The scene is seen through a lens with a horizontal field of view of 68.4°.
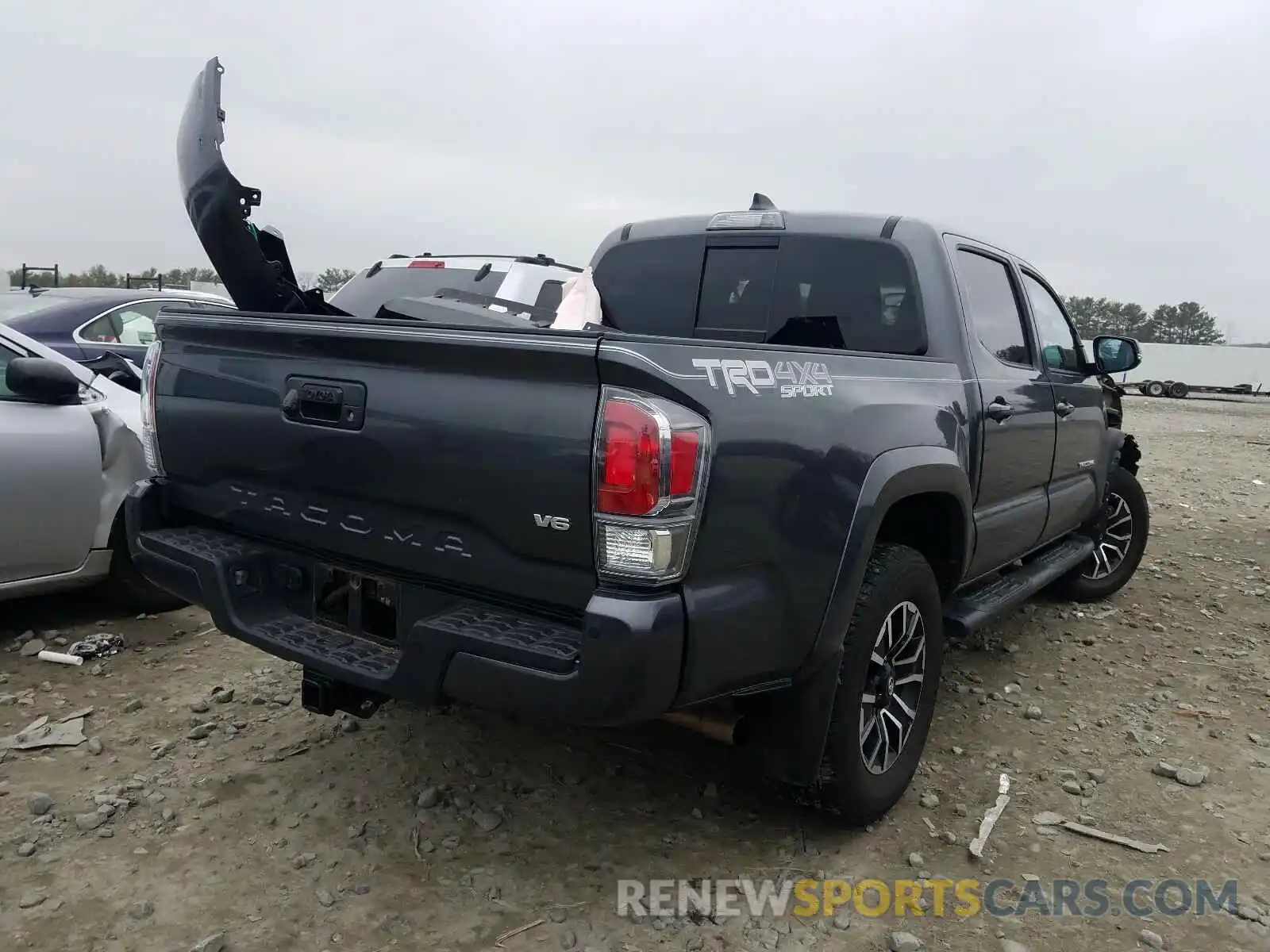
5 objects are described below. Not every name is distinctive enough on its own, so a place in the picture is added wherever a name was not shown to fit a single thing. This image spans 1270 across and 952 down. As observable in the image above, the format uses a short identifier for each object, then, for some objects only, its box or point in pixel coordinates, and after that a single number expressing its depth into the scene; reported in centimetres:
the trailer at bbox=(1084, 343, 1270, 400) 3988
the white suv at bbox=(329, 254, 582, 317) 739
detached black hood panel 315
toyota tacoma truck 212
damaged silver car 394
